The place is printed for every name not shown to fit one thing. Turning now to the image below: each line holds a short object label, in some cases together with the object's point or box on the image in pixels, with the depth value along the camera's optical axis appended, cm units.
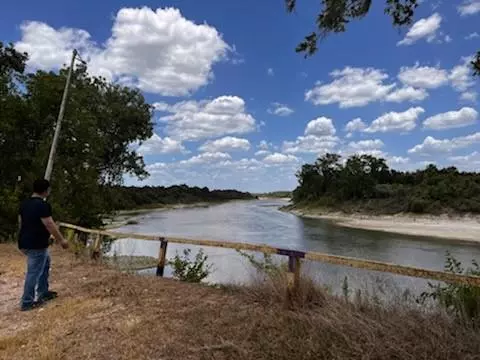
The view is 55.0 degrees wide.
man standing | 625
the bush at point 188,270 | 984
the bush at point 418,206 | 5384
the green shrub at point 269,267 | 593
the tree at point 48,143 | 1822
